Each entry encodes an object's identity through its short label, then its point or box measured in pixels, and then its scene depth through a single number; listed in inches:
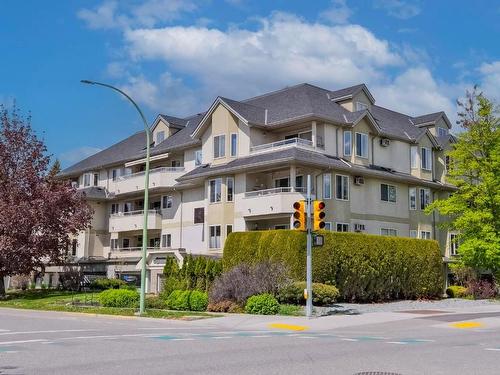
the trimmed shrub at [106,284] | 1647.4
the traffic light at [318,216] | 882.1
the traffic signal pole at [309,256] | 901.8
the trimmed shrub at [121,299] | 1116.5
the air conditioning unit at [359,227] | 1621.6
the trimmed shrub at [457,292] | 1472.7
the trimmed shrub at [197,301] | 1046.4
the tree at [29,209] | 1497.3
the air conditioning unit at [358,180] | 1631.4
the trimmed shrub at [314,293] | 1042.1
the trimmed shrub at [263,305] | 960.3
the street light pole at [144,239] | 959.6
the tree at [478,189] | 1499.8
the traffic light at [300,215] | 886.4
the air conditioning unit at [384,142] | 1760.6
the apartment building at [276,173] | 1560.0
